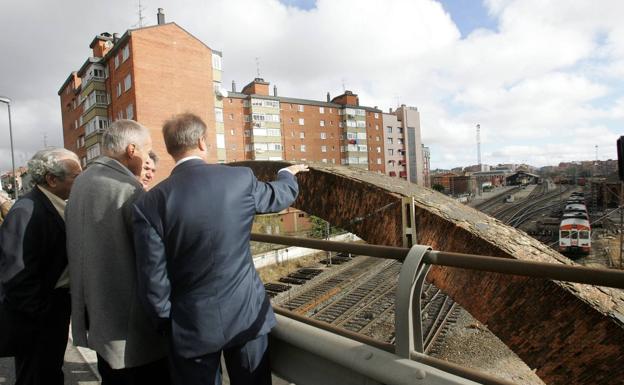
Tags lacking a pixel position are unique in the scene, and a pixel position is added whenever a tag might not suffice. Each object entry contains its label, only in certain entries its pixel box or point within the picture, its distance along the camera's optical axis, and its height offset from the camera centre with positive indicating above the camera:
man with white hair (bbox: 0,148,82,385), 2.02 -0.40
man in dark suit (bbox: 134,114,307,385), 1.61 -0.30
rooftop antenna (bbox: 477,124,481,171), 101.88 +6.38
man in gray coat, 1.82 -0.32
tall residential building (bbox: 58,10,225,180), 28.73 +8.99
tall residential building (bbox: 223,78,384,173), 47.81 +7.91
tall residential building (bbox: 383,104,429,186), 66.56 +6.52
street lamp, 15.81 +3.89
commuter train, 25.86 -4.39
